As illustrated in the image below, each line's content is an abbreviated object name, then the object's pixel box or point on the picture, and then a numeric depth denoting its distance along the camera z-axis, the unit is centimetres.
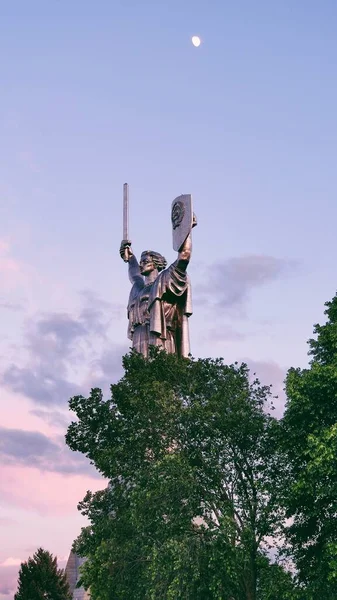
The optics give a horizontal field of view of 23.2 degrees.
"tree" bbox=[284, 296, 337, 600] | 2462
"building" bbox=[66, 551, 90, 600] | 4372
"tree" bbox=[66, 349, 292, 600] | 2472
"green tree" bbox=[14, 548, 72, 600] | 4397
